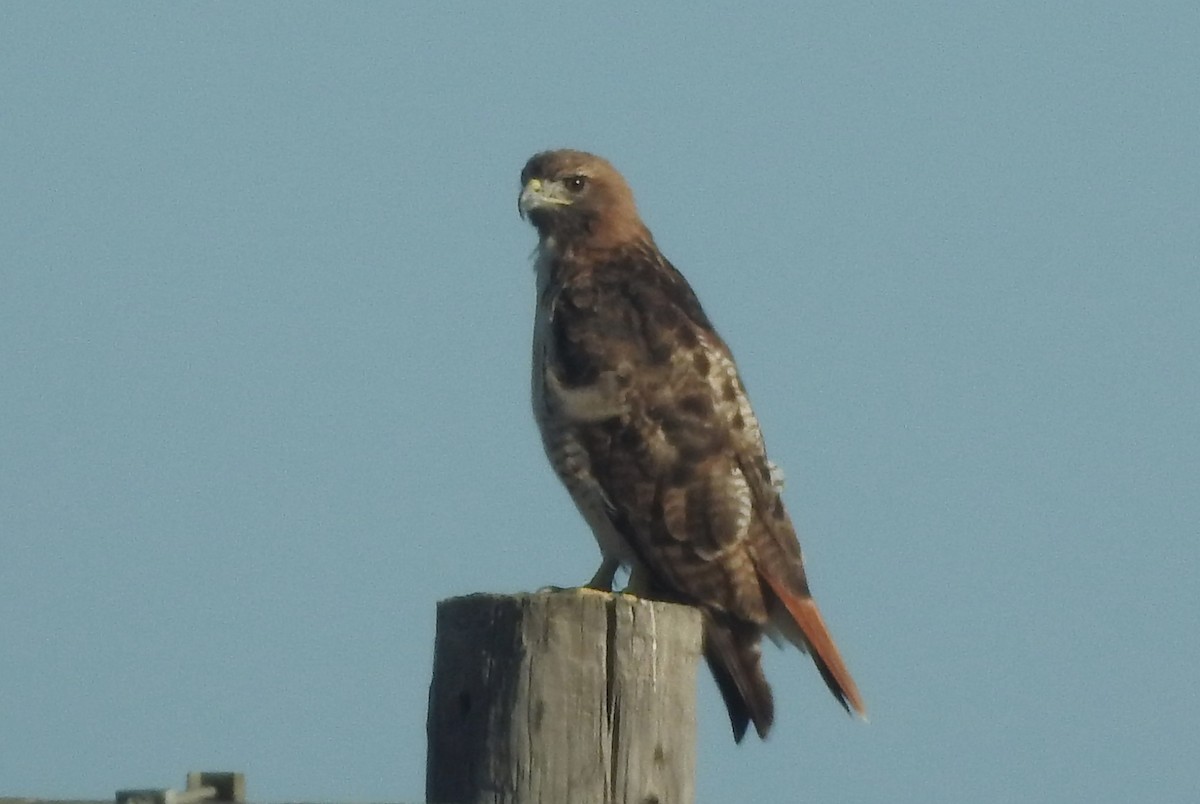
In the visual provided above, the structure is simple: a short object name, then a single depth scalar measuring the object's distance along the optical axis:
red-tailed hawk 12.40
